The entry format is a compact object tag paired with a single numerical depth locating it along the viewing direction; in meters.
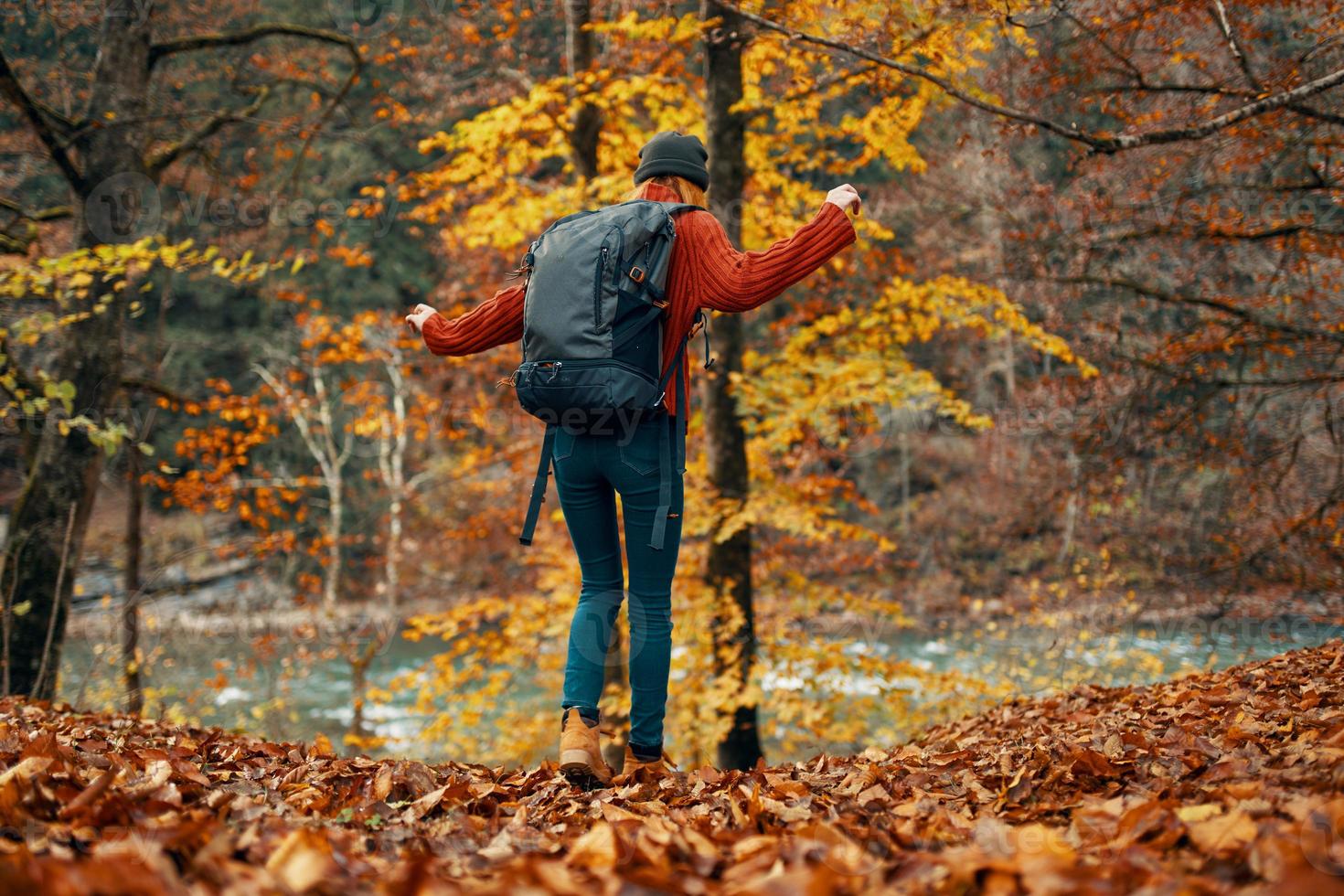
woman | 2.76
